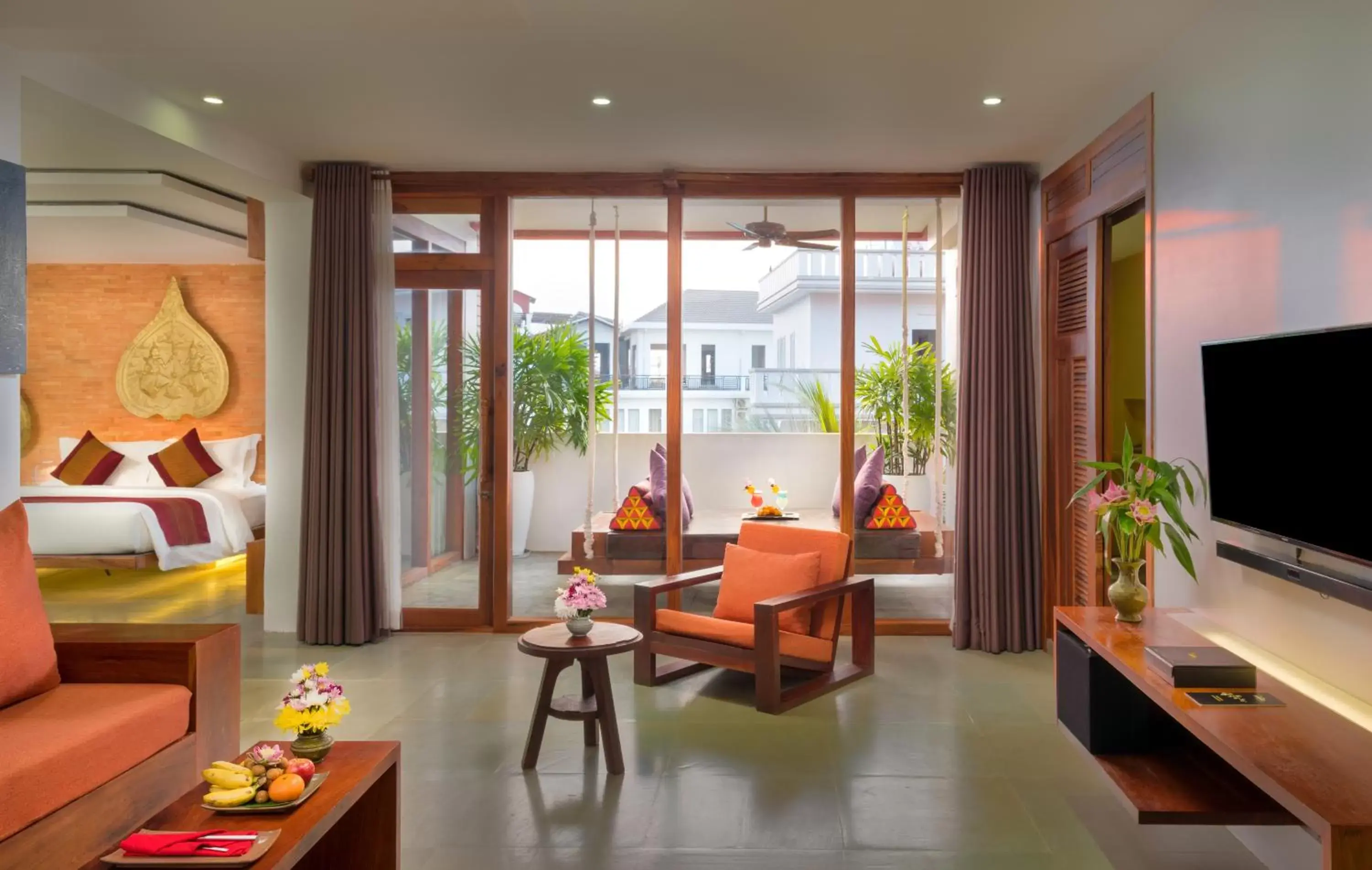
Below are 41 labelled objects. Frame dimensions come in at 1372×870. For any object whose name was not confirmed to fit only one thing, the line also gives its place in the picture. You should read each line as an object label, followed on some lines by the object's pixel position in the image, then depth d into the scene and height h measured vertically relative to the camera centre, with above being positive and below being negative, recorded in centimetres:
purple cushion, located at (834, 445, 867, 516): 664 -14
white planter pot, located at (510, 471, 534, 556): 798 -54
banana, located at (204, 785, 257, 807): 217 -80
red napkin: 194 -82
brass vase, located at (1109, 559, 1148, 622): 322 -51
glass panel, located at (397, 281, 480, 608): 586 -3
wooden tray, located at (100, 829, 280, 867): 191 -84
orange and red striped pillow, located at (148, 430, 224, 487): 825 -21
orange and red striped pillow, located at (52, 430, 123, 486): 838 -21
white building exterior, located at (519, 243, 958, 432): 804 +75
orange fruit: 218 -79
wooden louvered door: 459 +18
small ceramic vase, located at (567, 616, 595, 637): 372 -71
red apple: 229 -78
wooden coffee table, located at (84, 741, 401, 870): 213 -86
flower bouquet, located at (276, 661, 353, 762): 244 -69
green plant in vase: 316 -24
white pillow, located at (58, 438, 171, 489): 839 -23
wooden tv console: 185 -69
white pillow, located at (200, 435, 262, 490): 837 -16
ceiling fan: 636 +137
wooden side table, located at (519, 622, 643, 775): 356 -89
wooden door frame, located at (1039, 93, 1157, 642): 376 +111
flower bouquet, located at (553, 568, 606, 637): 370 -62
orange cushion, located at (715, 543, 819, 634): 468 -69
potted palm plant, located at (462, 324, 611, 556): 803 +36
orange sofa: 240 -79
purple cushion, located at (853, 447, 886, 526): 586 -31
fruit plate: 216 -82
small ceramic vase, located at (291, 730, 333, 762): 247 -78
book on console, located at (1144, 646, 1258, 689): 253 -61
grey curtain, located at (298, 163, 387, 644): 548 +15
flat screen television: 231 +1
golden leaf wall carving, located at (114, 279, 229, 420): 877 +65
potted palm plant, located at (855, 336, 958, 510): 732 +30
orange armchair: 426 -91
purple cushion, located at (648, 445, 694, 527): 602 -26
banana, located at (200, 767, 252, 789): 221 -78
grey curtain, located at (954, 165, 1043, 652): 537 +10
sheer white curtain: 559 +16
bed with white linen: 695 -63
